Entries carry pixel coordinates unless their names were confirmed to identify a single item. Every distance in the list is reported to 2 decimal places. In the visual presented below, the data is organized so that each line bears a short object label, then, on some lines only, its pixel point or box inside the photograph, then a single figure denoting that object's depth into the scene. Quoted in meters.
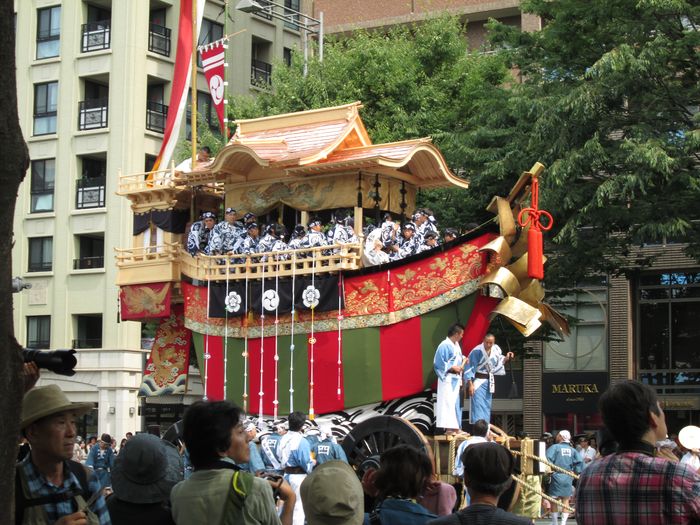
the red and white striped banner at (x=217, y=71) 22.78
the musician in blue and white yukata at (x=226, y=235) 18.19
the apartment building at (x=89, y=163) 36.59
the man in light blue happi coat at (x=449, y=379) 15.46
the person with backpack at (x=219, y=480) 5.42
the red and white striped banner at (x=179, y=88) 21.41
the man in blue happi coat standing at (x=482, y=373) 15.96
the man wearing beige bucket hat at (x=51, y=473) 5.31
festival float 16.19
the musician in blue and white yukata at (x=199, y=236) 18.95
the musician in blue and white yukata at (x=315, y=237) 17.14
